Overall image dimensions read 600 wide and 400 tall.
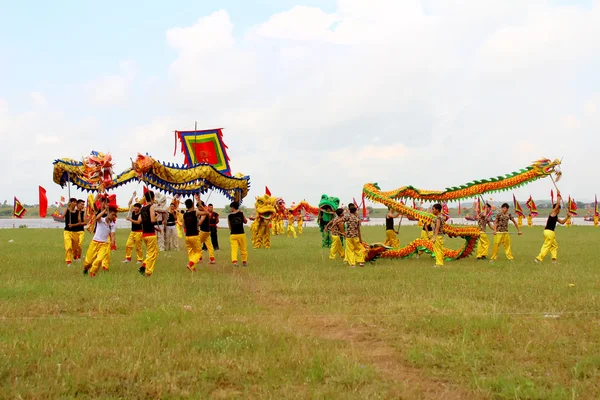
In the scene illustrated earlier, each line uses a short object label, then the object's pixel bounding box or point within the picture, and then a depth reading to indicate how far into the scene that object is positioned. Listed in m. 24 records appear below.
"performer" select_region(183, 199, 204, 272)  12.75
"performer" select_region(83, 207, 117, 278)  11.63
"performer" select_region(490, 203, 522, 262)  15.00
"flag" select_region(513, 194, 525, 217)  49.85
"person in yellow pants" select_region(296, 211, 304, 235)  36.78
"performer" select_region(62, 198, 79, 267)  13.47
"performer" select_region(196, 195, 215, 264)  14.84
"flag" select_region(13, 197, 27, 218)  43.59
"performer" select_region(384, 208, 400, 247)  16.53
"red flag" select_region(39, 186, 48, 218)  33.69
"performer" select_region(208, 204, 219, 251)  17.70
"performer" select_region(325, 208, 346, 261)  14.04
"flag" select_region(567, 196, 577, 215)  37.30
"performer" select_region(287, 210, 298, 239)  31.94
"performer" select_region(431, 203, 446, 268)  13.91
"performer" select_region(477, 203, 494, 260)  15.56
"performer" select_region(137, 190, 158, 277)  11.74
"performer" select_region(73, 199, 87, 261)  13.50
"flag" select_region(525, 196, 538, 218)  51.63
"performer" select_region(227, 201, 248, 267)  13.79
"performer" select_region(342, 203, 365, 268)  13.83
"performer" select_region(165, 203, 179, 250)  19.38
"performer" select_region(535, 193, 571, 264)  14.22
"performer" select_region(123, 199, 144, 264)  13.68
